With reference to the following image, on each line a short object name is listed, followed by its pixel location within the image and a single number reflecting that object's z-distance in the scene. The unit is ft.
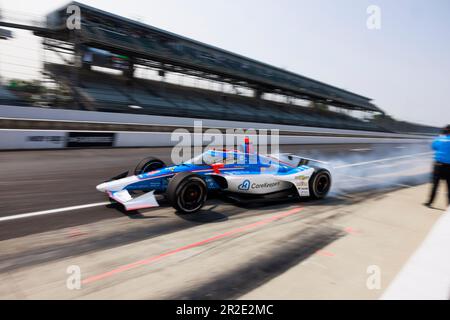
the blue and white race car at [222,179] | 17.44
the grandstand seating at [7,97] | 54.96
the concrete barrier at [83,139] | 36.76
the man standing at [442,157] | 20.67
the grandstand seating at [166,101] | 80.33
